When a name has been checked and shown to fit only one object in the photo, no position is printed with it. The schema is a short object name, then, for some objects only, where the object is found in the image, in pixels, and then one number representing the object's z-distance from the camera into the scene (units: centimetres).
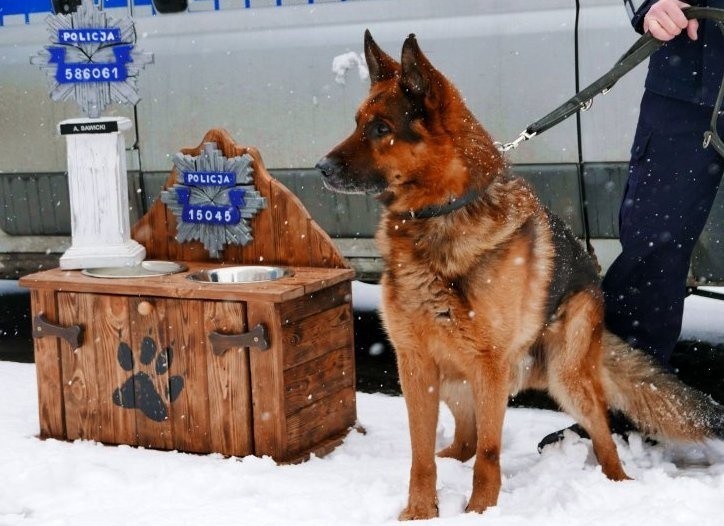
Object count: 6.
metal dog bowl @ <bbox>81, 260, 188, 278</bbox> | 400
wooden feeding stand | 366
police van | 472
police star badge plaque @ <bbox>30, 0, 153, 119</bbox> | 407
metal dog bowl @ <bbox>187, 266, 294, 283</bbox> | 397
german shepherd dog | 308
